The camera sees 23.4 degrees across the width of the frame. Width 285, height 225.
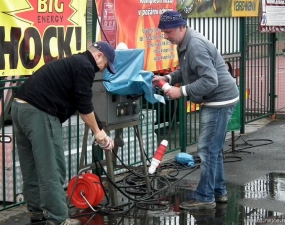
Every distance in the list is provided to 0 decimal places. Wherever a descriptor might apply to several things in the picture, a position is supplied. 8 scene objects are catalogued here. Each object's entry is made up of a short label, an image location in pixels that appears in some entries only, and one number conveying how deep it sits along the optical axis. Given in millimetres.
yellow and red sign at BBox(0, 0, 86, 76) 6695
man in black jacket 6137
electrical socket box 7098
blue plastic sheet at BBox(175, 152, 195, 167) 9365
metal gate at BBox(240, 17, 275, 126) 11848
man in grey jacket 6840
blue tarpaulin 7047
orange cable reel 6938
